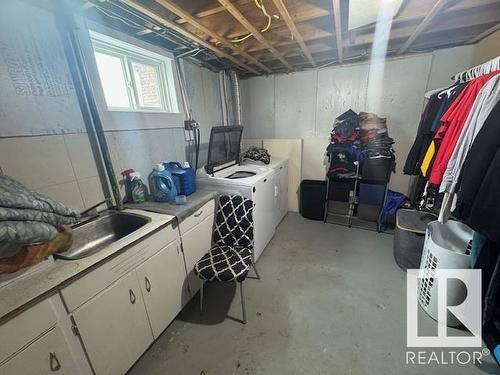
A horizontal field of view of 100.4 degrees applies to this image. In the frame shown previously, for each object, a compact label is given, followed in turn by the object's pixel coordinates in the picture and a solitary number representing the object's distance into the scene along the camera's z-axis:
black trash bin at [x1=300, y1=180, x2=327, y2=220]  2.97
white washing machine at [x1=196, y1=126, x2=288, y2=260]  1.97
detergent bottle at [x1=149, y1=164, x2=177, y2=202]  1.69
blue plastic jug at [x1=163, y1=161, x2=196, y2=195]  1.81
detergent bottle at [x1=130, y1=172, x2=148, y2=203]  1.67
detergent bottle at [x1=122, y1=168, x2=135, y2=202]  1.67
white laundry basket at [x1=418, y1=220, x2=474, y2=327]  1.38
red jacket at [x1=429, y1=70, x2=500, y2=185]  1.39
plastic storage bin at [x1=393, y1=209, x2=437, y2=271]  1.89
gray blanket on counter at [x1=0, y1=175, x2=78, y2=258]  0.78
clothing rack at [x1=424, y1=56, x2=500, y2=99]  1.31
